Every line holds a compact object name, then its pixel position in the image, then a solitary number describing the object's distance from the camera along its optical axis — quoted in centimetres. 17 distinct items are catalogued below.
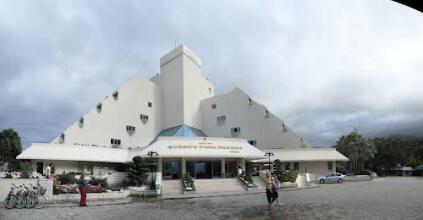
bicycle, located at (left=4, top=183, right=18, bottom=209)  1582
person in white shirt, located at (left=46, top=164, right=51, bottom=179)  2480
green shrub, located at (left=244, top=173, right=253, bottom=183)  3117
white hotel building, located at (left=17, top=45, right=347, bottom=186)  3550
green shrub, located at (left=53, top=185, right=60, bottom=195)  2055
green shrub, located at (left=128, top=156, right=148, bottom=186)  2766
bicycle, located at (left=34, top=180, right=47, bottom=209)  1617
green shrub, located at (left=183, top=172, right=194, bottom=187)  2826
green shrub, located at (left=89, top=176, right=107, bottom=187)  2634
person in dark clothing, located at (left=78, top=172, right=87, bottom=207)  1675
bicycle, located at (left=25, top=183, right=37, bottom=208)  1604
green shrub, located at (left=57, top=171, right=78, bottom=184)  2590
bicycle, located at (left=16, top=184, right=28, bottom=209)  1595
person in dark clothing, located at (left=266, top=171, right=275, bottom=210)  1438
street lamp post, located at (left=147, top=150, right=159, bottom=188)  3190
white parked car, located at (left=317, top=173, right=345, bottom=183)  3882
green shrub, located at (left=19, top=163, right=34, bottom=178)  2029
